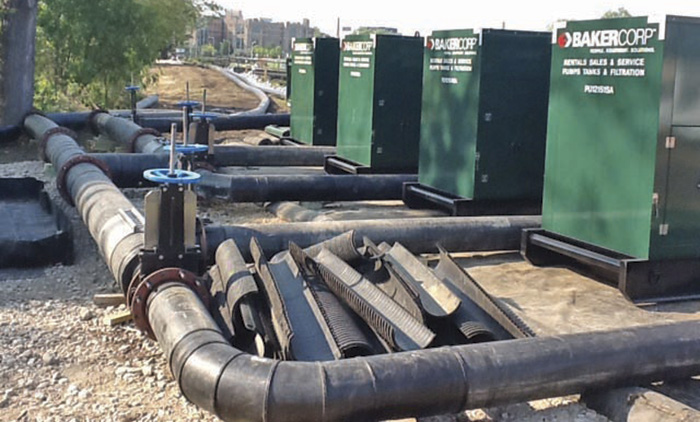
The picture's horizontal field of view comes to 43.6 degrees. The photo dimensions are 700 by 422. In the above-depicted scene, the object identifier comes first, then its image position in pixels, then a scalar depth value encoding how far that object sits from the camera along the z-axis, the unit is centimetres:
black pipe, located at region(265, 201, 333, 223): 919
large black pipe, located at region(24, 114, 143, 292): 582
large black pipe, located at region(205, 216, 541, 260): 695
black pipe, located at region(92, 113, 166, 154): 1168
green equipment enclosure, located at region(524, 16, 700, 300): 640
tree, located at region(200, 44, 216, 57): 7378
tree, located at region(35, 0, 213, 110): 1861
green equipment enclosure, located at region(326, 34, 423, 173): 1119
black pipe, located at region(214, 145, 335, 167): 1277
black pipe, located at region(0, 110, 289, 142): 1516
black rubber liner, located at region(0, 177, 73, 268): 762
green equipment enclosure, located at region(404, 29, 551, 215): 893
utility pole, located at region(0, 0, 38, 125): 1527
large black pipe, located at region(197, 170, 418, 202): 957
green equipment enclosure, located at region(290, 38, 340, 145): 1435
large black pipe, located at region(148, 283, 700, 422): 396
